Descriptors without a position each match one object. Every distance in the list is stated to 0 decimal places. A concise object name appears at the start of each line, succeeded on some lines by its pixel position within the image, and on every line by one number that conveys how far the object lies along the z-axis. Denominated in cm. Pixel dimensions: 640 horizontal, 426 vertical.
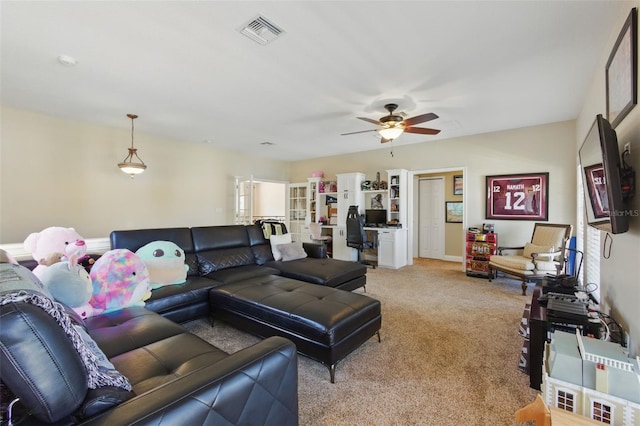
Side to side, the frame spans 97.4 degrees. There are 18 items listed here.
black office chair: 556
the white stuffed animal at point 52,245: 239
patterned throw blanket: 82
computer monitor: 617
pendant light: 408
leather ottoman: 199
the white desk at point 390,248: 562
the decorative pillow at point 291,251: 401
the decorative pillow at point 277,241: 401
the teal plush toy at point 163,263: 280
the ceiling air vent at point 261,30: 207
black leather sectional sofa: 272
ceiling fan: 344
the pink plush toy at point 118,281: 210
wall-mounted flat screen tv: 140
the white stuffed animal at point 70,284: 174
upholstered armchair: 395
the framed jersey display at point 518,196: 454
